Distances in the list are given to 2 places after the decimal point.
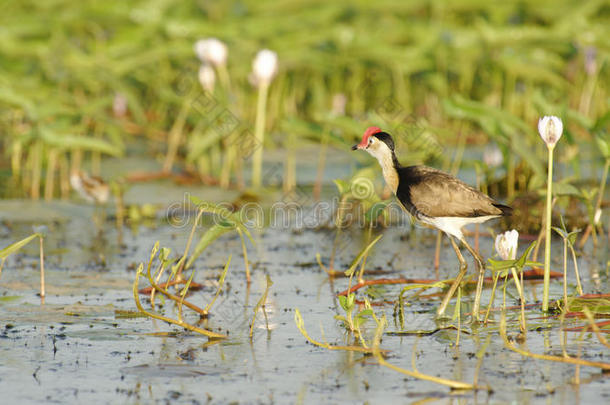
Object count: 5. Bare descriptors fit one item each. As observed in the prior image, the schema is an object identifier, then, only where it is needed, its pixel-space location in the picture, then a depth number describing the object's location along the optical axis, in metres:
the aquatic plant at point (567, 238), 10.53
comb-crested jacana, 11.45
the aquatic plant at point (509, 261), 10.13
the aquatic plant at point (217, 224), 11.02
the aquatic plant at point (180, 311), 10.32
